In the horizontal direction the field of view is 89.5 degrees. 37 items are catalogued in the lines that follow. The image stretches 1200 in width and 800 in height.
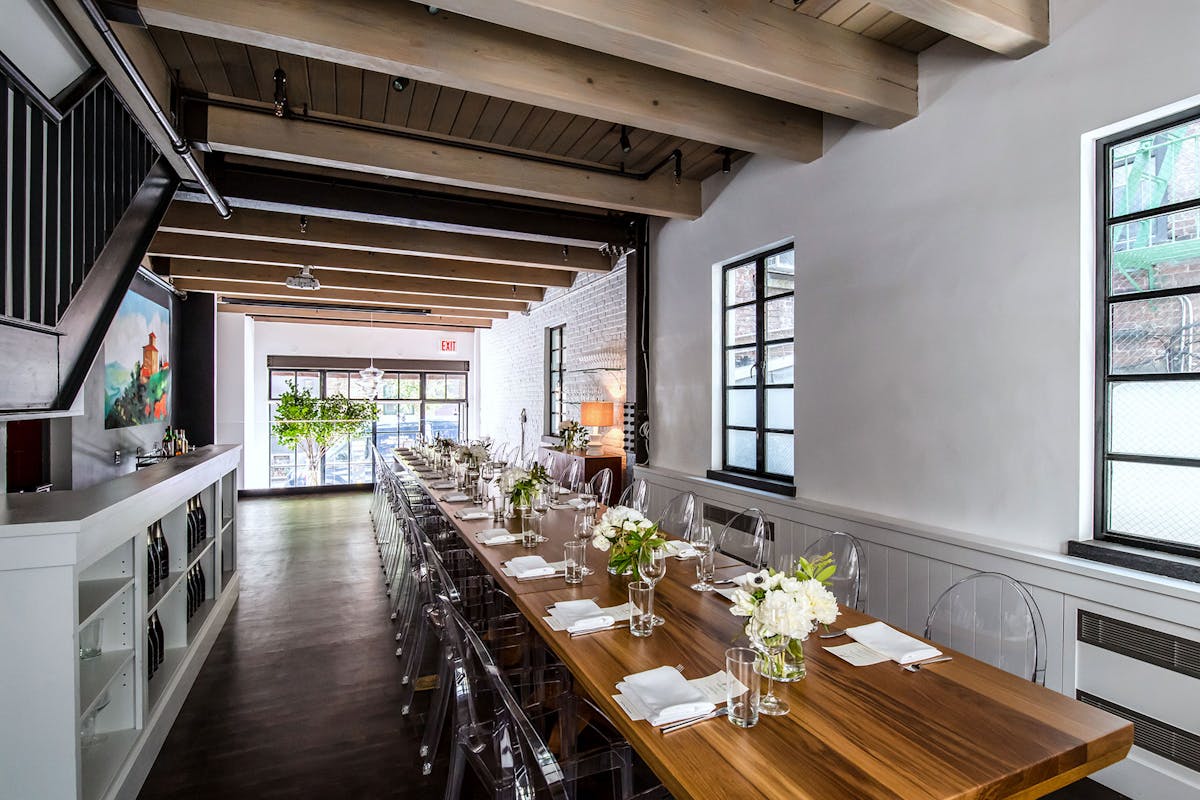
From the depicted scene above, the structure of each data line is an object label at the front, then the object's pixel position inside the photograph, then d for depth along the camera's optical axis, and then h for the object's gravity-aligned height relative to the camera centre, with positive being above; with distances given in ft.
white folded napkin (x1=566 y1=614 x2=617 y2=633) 6.37 -2.43
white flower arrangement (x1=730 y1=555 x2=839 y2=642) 4.87 -1.70
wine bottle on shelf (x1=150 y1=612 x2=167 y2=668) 10.43 -4.21
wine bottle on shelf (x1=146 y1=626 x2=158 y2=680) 9.88 -4.34
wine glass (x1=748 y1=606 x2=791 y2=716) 4.88 -2.02
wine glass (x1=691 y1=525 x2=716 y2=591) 8.03 -2.17
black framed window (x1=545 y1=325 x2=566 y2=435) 26.25 +0.85
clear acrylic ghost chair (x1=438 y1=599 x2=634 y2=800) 4.56 -3.37
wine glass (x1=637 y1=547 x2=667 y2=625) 6.89 -1.91
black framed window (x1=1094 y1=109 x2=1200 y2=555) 7.15 +0.77
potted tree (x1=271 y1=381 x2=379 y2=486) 34.19 -1.51
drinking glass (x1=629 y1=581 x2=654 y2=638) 6.30 -2.24
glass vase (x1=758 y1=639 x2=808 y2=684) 5.40 -2.43
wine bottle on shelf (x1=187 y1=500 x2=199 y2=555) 12.94 -2.91
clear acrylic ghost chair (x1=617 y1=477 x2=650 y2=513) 13.89 -2.35
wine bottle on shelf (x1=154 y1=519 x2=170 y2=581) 10.89 -2.86
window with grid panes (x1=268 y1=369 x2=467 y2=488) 34.83 -1.08
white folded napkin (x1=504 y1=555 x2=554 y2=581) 8.36 -2.44
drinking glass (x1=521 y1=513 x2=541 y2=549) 10.14 -2.37
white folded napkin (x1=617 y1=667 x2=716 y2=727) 4.66 -2.46
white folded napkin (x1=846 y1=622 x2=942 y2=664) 5.82 -2.49
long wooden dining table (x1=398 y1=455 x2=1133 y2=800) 3.96 -2.51
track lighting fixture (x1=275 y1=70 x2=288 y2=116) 10.23 +5.23
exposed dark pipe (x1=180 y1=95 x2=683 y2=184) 11.14 +5.43
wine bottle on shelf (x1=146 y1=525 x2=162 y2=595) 10.34 -3.00
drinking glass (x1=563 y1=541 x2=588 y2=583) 8.12 -2.21
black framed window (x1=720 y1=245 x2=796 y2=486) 13.47 +0.74
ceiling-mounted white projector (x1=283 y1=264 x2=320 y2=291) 19.24 +3.63
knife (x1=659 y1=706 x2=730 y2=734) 4.56 -2.50
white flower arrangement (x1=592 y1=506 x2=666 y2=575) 6.94 -1.67
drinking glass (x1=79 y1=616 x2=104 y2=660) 8.17 -3.32
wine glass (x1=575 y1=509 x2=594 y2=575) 10.31 -2.30
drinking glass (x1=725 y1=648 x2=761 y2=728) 4.67 -2.25
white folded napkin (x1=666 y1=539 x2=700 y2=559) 9.45 -2.43
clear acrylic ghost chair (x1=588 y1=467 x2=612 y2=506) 17.11 -2.61
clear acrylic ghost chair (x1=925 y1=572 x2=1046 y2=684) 6.09 -2.45
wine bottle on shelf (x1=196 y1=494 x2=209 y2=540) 13.65 -2.84
